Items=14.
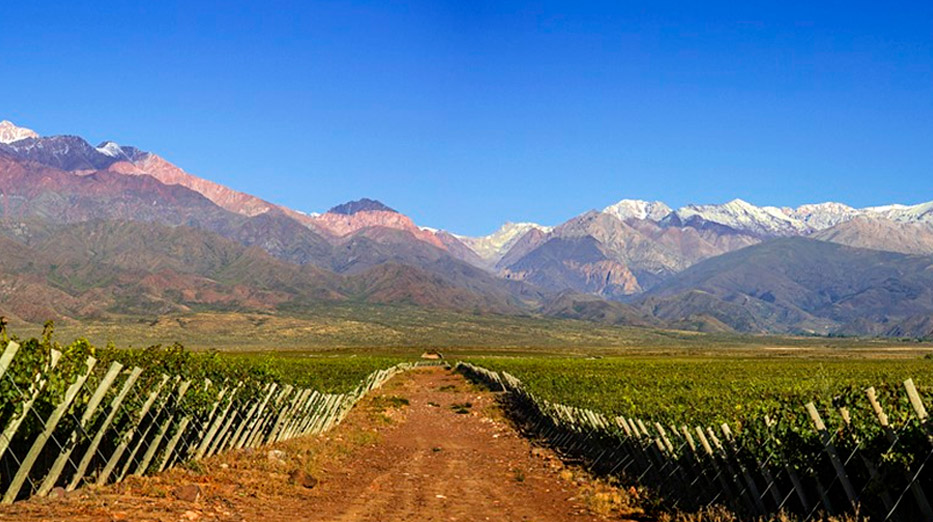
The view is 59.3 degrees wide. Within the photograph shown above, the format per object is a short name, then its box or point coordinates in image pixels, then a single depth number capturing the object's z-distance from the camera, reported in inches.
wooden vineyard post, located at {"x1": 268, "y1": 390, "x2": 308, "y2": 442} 1041.5
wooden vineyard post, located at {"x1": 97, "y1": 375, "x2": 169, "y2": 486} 608.4
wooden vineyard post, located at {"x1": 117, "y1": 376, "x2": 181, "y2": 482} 641.0
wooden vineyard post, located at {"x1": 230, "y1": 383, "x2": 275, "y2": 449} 900.6
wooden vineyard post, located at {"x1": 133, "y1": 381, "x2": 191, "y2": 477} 676.7
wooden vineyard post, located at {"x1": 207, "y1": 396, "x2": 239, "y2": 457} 841.5
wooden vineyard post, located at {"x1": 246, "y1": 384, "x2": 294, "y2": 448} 975.0
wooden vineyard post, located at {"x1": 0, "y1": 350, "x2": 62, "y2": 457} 472.1
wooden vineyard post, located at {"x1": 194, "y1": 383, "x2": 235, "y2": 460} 805.2
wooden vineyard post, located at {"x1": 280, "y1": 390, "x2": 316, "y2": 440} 1116.1
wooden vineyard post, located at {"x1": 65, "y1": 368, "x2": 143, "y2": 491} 568.4
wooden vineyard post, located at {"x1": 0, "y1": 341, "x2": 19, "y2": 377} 449.4
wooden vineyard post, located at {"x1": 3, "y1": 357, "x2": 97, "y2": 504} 499.5
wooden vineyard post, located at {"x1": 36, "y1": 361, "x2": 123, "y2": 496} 534.6
